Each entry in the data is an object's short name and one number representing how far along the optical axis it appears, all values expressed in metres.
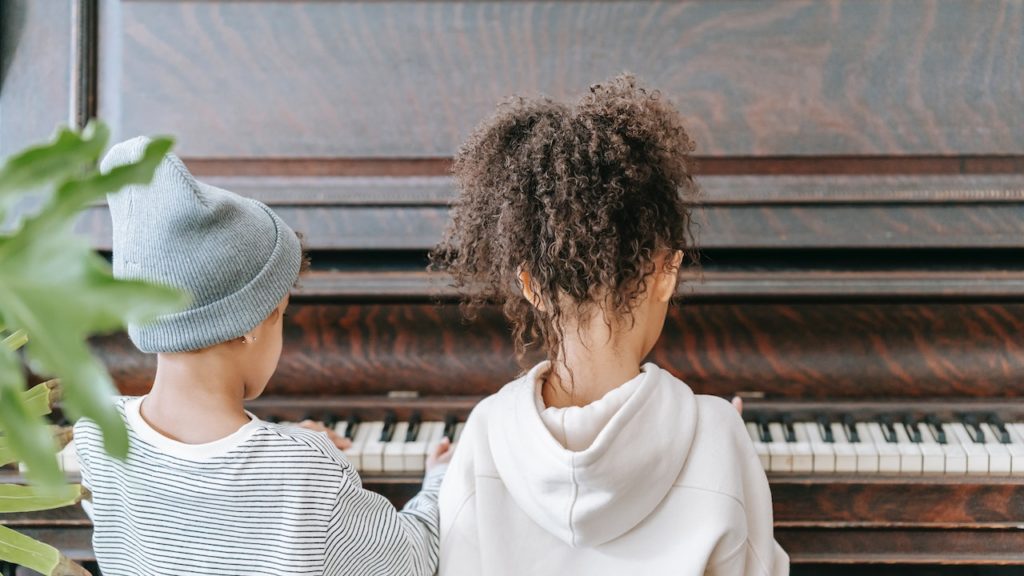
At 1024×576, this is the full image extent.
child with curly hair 1.21
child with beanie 1.14
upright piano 1.66
